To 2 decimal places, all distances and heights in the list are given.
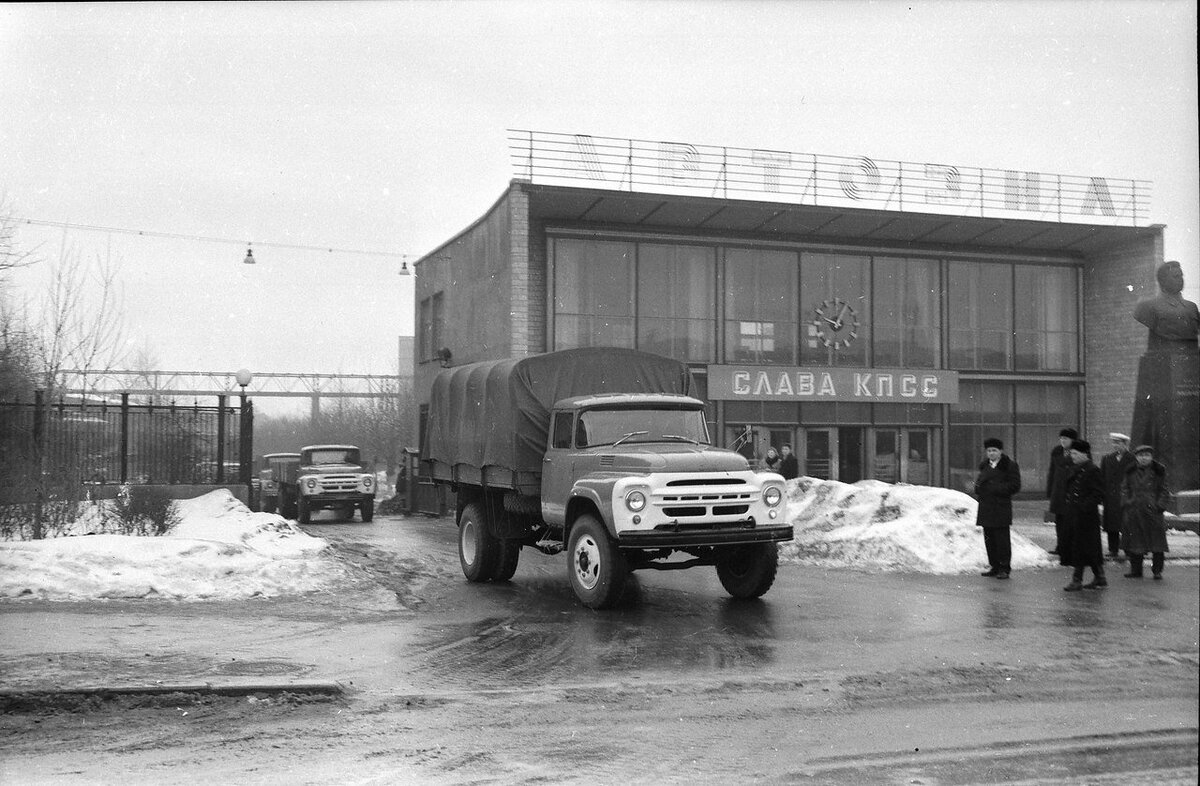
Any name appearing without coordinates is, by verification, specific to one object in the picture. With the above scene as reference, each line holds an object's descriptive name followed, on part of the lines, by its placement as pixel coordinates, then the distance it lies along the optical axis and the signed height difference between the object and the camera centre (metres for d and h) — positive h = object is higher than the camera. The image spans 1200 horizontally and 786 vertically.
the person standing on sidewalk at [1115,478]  14.93 -0.79
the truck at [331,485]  30.27 -1.73
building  31.03 +3.75
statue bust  22.38 +2.10
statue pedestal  21.98 +0.11
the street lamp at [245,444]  24.56 -0.45
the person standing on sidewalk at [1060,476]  14.30 -0.78
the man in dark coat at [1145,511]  14.40 -1.20
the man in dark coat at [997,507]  14.80 -1.17
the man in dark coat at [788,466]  25.69 -1.04
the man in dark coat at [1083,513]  12.79 -1.08
